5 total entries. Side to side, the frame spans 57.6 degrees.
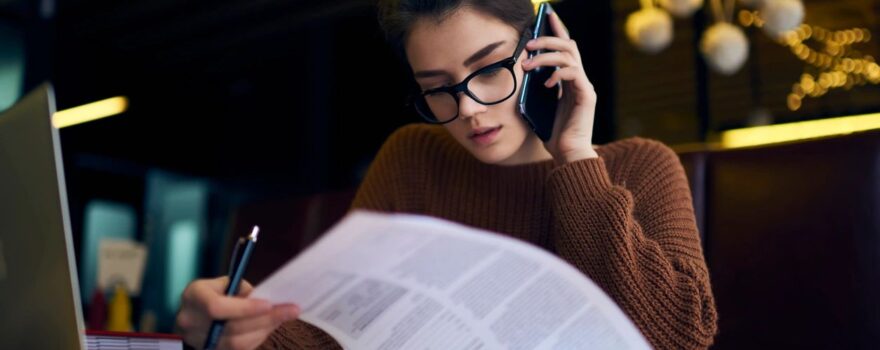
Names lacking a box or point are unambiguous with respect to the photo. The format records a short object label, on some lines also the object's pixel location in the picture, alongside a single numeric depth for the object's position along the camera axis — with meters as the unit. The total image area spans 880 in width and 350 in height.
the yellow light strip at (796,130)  3.24
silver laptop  0.52
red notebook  0.78
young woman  0.88
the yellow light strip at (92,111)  4.64
